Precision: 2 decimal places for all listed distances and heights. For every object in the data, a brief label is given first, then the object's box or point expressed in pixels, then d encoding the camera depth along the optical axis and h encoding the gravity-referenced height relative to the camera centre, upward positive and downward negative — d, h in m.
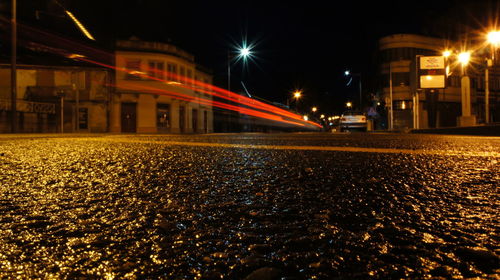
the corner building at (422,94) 40.72 +6.70
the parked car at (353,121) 25.53 +1.38
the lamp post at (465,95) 17.48 +2.61
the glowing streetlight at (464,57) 21.80 +5.21
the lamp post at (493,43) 17.78 +5.09
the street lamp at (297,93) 57.55 +7.87
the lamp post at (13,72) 13.58 +2.83
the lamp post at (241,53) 30.08 +8.02
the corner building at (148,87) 29.47 +4.65
